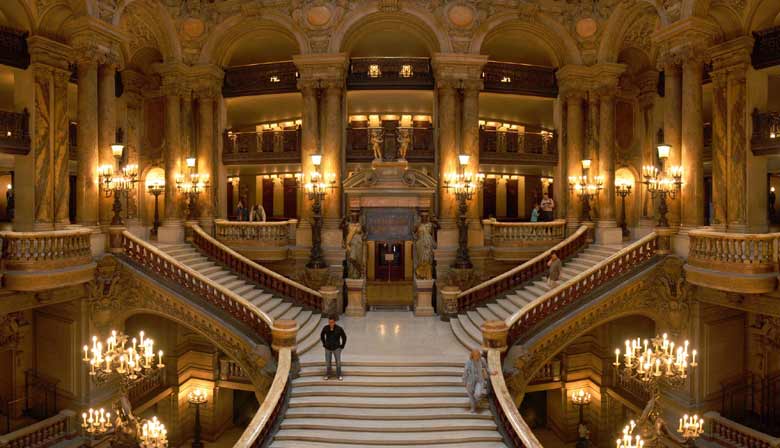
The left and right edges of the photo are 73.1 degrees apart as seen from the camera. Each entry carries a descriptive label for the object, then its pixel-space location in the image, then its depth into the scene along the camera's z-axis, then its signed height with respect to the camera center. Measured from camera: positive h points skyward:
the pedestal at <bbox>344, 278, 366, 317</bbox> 17.08 -2.64
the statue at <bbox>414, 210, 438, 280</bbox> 17.08 -1.02
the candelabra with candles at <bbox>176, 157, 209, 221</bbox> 20.25 +1.19
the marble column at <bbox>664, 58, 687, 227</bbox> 15.30 +2.89
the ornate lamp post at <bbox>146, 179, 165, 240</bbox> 19.52 +1.07
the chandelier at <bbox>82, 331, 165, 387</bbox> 9.52 -2.57
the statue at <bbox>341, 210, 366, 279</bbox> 17.09 -1.00
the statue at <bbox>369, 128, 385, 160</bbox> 17.81 +2.54
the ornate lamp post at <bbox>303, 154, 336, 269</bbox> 18.02 +0.73
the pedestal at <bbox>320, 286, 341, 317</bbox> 15.93 -2.54
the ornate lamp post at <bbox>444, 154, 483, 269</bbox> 17.59 +0.50
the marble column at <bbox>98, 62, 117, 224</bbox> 15.80 +3.21
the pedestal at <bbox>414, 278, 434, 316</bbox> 17.14 -2.67
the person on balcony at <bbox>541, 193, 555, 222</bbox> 20.45 +0.30
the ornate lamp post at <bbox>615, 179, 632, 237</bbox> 21.17 +0.92
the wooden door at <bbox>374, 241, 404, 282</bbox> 23.34 -2.08
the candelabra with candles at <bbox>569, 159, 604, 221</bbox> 20.05 +1.07
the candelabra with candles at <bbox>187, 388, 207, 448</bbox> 18.58 -6.54
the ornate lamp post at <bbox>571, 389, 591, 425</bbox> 18.77 -6.60
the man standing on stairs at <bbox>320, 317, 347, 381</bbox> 11.74 -2.70
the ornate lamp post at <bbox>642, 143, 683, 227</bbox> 14.48 +0.91
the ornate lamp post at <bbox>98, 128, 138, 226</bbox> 15.16 +1.12
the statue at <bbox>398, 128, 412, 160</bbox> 17.77 +2.63
